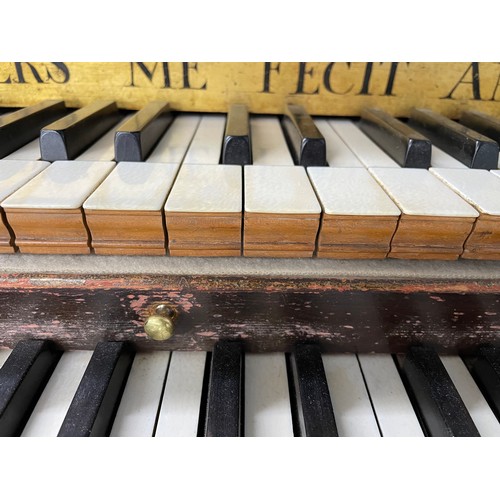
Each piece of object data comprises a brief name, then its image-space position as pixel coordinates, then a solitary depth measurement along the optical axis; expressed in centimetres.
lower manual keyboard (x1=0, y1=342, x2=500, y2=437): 13
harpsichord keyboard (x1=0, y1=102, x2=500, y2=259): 12
